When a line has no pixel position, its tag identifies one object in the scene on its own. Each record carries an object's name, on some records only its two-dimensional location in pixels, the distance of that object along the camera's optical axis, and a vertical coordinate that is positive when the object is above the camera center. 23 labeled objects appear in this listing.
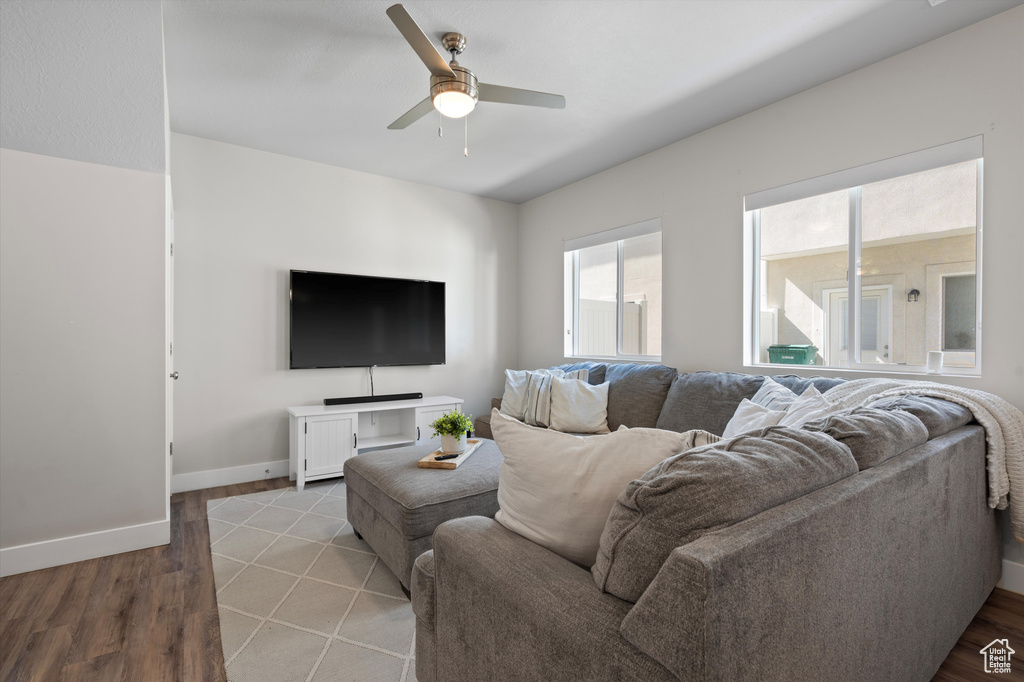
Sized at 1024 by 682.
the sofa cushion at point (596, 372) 3.74 -0.28
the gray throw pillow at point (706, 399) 2.73 -0.38
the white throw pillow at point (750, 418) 1.77 -0.32
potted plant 2.59 -0.52
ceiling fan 2.16 +1.22
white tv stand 3.56 -0.78
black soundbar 4.03 -0.56
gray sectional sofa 0.71 -0.50
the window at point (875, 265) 2.38 +0.42
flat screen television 3.94 +0.13
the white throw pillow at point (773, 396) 2.20 -0.29
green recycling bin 2.94 -0.11
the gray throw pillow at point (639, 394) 3.23 -0.41
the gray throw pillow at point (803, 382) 2.47 -0.24
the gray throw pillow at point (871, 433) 1.19 -0.25
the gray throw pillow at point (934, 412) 1.55 -0.25
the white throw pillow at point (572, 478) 1.04 -0.32
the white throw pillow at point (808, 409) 1.69 -0.27
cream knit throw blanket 1.77 -0.38
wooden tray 2.37 -0.64
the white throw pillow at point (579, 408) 3.45 -0.52
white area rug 1.65 -1.14
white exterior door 2.64 +0.08
